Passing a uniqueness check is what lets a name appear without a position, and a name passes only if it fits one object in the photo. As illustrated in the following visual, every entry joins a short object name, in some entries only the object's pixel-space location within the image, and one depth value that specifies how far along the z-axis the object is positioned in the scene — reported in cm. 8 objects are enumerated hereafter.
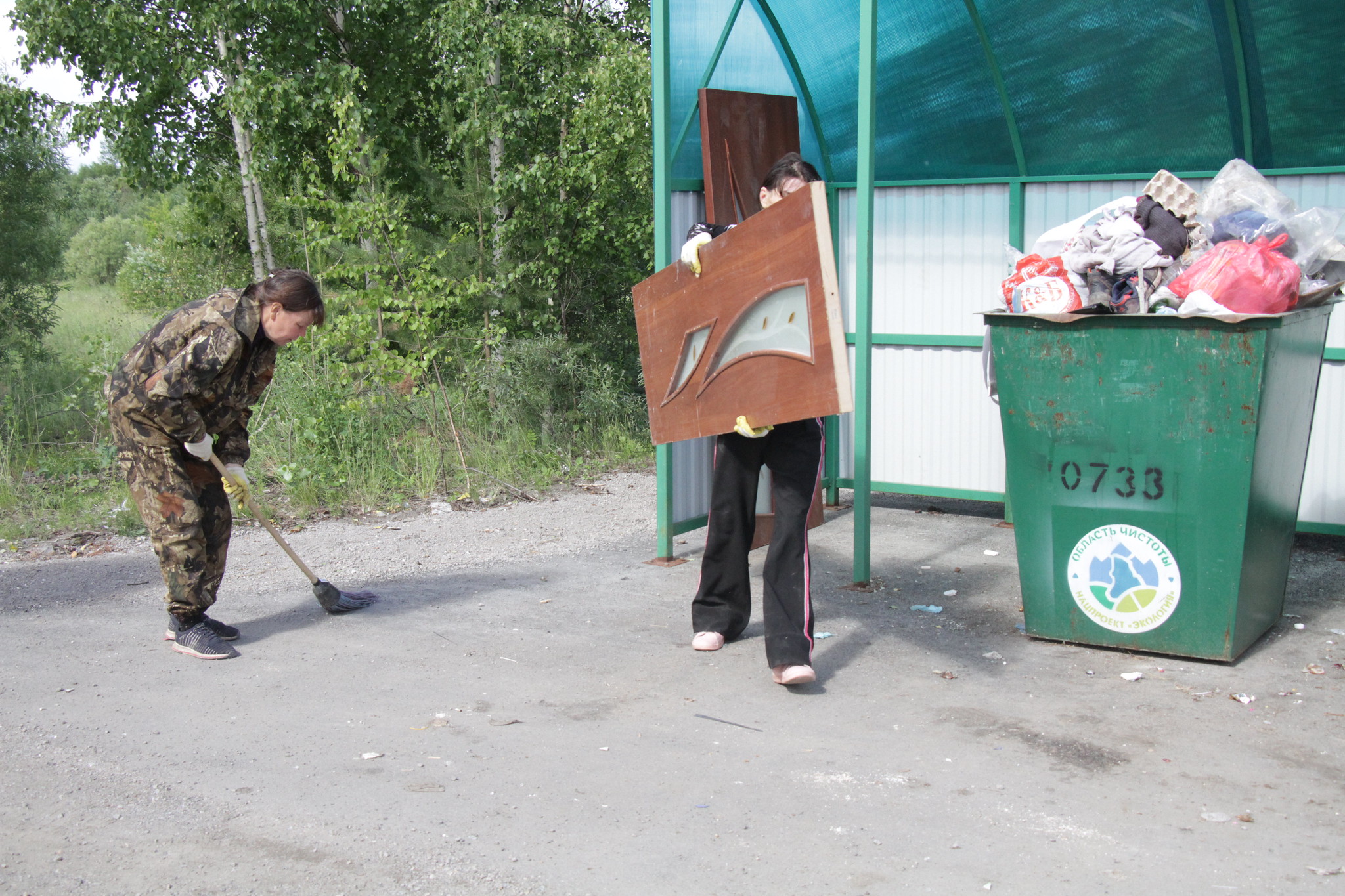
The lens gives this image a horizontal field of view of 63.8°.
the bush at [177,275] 1470
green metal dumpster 374
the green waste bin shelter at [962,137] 542
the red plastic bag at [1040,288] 398
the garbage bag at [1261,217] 407
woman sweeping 400
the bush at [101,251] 3048
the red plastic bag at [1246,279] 378
